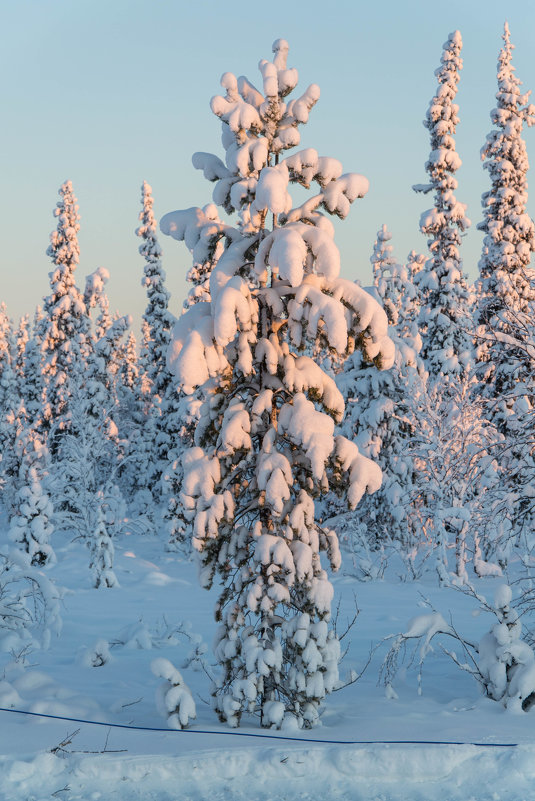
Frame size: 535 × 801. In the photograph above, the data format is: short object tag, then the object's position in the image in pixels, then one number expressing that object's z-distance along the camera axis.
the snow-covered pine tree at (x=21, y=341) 54.97
